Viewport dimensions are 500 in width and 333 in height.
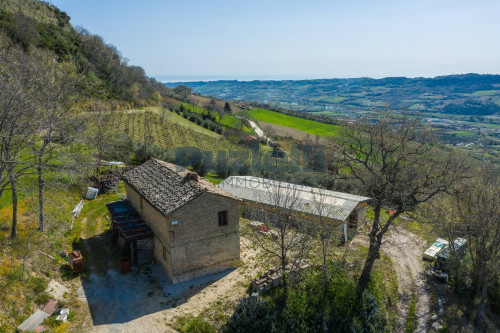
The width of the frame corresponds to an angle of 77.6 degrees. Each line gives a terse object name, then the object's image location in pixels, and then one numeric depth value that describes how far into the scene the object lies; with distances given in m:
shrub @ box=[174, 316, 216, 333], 15.16
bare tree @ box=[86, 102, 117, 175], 31.69
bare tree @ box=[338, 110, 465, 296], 16.25
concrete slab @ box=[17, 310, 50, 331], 13.70
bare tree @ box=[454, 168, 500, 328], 17.81
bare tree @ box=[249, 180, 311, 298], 17.41
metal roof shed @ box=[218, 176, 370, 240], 25.72
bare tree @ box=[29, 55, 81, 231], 18.18
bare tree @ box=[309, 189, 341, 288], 18.02
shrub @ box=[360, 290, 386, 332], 16.33
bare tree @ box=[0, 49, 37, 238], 14.34
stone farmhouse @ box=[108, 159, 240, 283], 18.35
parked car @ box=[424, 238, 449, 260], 24.84
